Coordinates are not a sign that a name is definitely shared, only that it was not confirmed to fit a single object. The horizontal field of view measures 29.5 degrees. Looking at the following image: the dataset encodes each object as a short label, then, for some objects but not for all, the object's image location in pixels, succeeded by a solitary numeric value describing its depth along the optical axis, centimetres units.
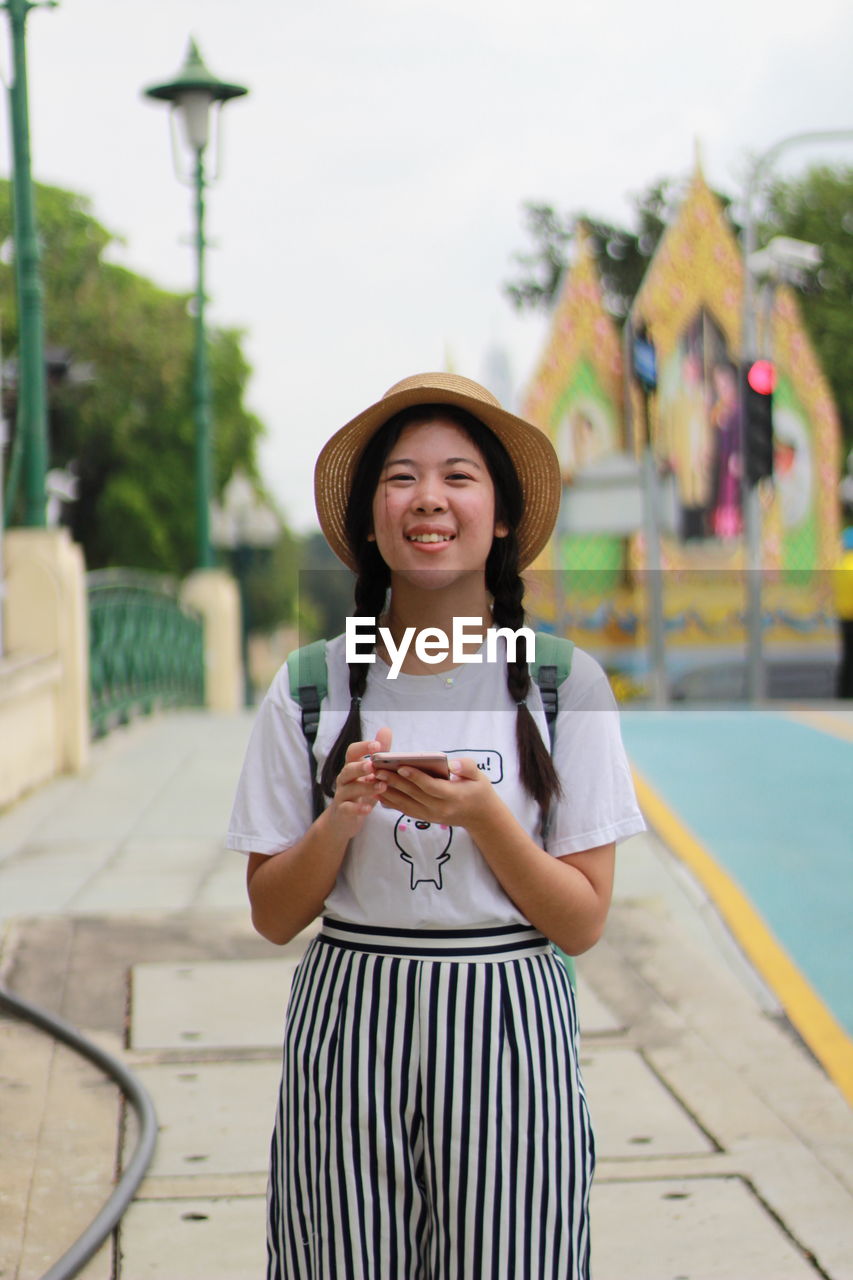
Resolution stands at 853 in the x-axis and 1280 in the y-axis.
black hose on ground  335
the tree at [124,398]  3125
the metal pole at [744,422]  1637
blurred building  3288
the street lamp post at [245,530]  2205
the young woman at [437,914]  213
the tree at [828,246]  4706
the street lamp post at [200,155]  1412
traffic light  1614
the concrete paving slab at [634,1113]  415
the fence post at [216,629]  1869
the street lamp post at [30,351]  983
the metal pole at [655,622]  1475
